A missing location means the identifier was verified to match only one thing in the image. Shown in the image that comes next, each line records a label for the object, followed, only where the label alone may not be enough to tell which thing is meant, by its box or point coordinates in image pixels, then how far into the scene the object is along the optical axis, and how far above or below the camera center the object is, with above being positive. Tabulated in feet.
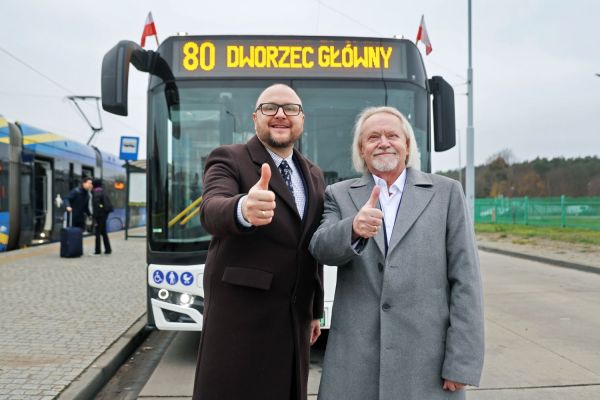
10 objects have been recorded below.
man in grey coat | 6.18 -1.13
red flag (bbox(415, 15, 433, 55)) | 20.93 +6.94
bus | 14.26 +2.74
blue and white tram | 41.57 +2.33
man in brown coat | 6.50 -0.94
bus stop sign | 48.42 +5.26
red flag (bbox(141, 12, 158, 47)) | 19.52 +6.60
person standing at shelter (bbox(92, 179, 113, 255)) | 41.83 -0.66
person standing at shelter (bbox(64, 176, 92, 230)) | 42.68 +0.14
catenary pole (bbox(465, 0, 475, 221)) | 51.13 +6.33
